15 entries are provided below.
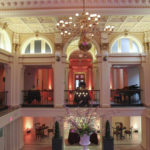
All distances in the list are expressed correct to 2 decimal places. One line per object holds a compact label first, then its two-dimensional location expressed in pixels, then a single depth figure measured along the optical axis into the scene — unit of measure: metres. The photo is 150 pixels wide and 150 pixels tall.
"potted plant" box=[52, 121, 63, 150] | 8.51
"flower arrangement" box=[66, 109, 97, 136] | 3.15
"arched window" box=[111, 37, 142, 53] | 10.10
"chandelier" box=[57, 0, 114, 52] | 4.46
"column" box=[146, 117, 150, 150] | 9.24
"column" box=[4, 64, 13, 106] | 9.44
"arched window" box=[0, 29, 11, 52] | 8.80
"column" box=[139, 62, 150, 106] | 9.46
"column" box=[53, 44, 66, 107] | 9.41
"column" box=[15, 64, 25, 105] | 9.66
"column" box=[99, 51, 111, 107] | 9.32
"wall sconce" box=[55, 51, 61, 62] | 9.48
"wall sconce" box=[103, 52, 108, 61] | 9.39
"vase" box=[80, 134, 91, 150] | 3.22
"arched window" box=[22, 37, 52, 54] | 10.25
